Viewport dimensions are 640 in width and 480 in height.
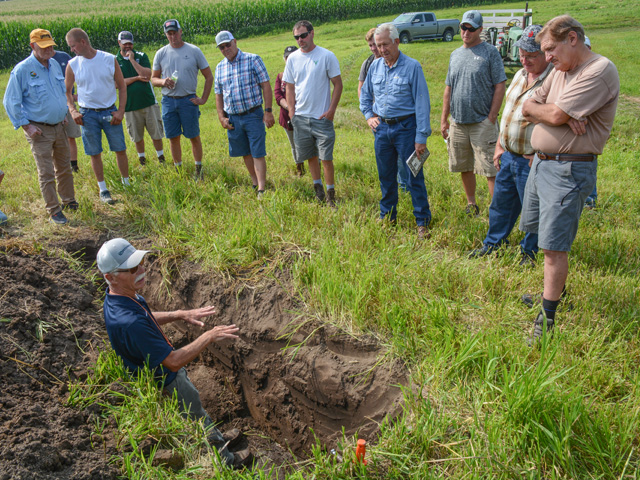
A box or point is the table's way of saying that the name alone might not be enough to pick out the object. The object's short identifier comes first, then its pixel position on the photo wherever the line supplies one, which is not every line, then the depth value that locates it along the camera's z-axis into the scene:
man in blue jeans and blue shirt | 5.08
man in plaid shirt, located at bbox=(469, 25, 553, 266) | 4.24
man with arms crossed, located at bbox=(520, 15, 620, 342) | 3.35
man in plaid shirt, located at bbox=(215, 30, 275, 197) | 6.27
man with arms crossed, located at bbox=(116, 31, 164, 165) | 7.47
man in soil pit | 3.31
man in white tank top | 6.34
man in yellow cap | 5.80
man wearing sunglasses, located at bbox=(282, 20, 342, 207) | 5.99
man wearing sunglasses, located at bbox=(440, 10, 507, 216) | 5.23
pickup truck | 24.12
